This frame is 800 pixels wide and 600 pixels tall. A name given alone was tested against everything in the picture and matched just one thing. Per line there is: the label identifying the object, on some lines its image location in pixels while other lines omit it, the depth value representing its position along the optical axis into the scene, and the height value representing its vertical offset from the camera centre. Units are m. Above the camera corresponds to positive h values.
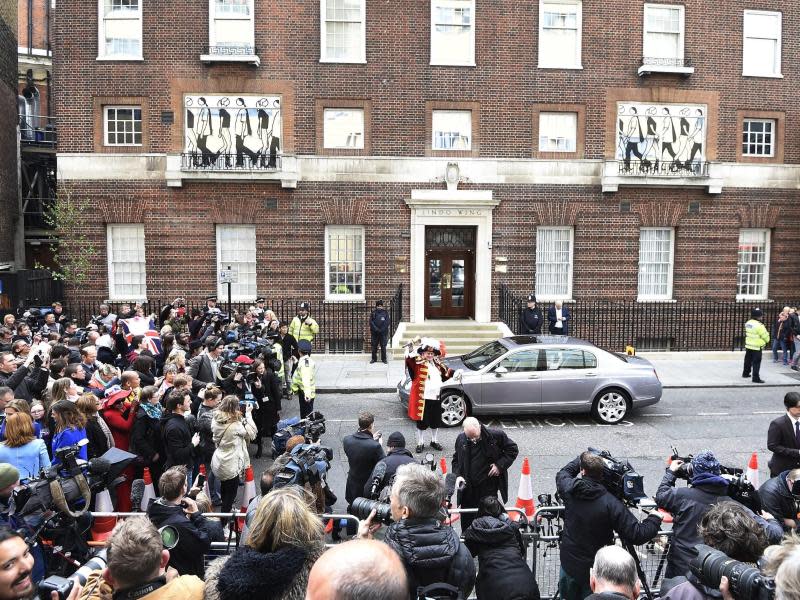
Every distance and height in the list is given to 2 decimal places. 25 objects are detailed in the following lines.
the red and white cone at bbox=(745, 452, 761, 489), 8.33 -2.68
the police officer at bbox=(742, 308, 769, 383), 15.86 -1.78
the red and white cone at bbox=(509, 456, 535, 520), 7.93 -2.82
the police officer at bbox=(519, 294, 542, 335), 17.91 -1.45
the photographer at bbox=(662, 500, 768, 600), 3.73 -1.61
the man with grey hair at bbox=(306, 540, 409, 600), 2.00 -0.98
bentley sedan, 12.29 -2.25
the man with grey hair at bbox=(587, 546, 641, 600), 3.56 -1.73
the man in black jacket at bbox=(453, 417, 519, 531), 6.66 -2.03
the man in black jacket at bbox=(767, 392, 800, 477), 6.96 -1.89
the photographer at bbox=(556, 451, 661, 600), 4.71 -1.90
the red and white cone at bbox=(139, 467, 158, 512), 7.48 -2.68
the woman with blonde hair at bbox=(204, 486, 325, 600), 2.96 -1.43
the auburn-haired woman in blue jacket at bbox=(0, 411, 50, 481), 5.88 -1.73
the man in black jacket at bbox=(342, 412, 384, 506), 6.81 -2.01
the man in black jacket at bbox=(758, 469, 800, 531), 5.44 -1.97
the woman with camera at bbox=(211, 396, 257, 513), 7.42 -2.08
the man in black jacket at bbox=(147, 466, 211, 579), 4.59 -1.87
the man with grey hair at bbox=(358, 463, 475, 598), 3.71 -1.62
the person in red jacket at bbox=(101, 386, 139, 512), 7.52 -1.80
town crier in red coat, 10.59 -1.99
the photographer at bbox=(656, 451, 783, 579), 4.73 -1.74
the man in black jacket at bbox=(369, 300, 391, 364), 17.36 -1.64
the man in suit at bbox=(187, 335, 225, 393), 10.54 -1.71
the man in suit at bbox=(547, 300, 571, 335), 18.08 -1.46
